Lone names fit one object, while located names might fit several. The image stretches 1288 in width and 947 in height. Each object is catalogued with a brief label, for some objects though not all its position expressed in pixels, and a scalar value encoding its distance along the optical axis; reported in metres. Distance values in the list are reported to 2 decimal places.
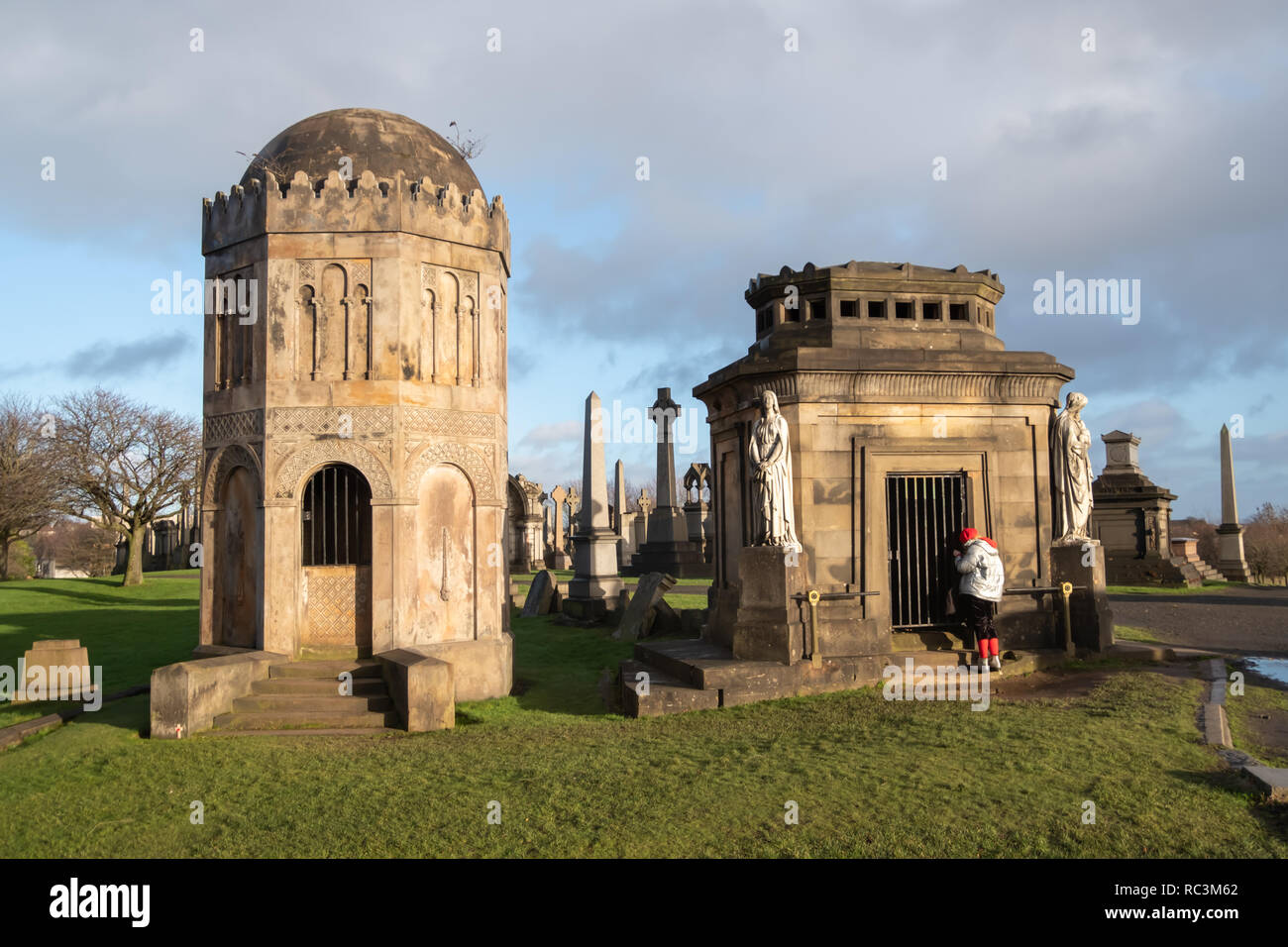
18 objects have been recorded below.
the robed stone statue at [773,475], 11.12
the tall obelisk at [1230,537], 32.06
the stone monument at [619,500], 38.12
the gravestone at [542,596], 23.20
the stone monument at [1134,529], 27.67
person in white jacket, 11.02
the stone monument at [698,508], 33.50
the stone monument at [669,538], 30.88
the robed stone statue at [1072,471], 12.20
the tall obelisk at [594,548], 21.67
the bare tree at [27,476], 28.36
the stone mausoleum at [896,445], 11.73
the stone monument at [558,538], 43.34
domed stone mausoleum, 11.55
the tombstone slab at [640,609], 17.73
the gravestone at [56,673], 12.42
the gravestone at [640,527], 44.00
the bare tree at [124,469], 29.12
